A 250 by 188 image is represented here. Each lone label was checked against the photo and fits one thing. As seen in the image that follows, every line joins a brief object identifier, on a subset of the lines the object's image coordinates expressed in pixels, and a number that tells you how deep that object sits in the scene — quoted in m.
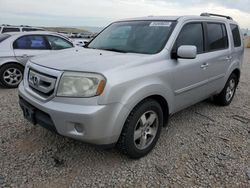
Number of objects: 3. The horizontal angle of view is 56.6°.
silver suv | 2.28
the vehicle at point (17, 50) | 5.67
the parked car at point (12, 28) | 10.53
